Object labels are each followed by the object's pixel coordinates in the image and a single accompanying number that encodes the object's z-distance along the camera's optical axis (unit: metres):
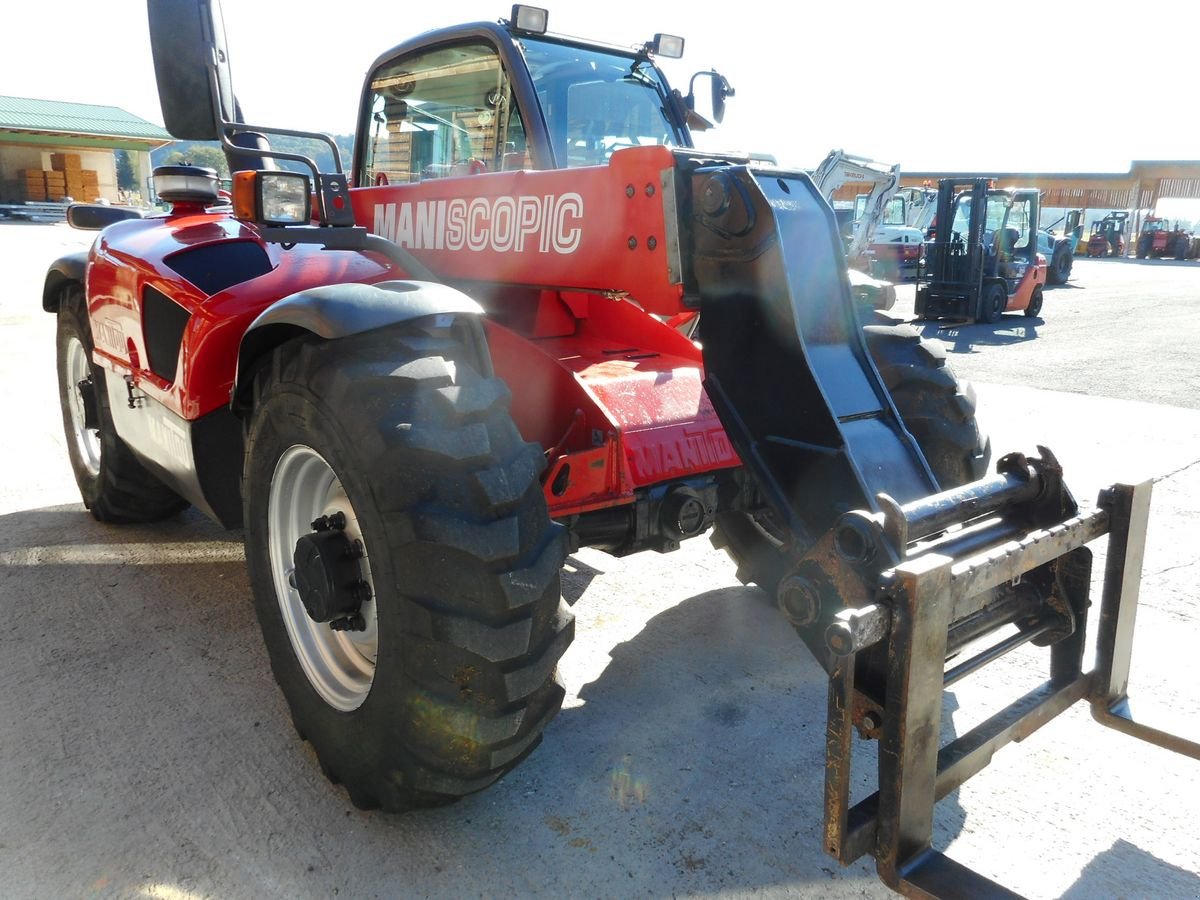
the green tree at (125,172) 77.64
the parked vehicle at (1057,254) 22.77
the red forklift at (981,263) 15.82
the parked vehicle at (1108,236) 36.34
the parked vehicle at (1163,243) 36.06
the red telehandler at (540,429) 2.14
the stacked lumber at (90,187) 38.70
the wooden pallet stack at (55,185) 38.25
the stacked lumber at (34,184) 38.03
